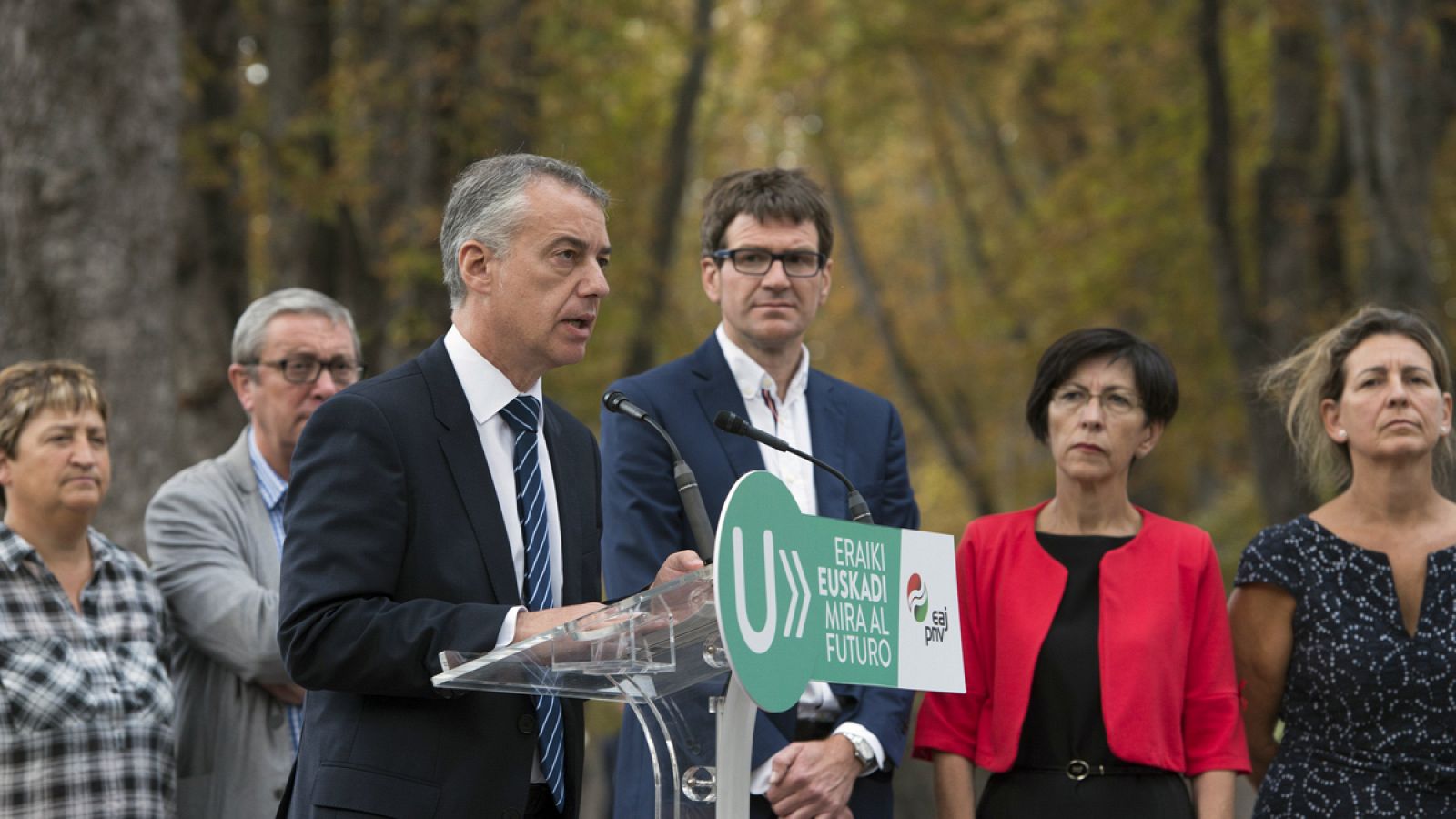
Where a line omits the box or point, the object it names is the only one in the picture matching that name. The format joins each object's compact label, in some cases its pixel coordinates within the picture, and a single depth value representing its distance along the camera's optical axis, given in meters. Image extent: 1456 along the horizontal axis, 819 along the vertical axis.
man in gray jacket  9.13
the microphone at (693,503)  6.77
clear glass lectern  5.82
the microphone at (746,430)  6.90
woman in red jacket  8.53
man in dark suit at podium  6.30
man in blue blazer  8.43
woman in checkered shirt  8.65
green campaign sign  5.54
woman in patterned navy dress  8.72
